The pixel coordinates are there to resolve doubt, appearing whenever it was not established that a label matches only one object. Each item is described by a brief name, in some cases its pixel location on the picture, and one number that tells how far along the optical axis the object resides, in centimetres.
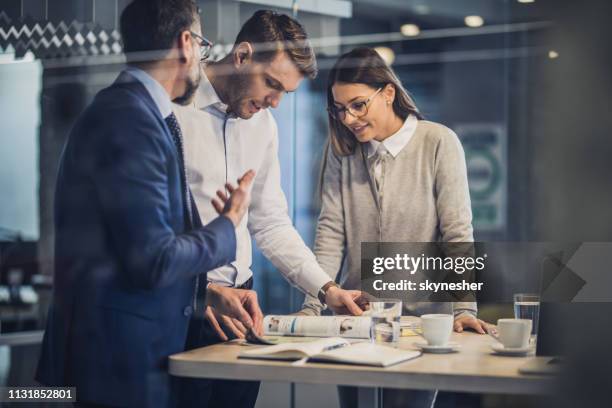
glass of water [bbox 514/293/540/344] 242
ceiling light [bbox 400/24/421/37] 275
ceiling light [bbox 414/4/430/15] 275
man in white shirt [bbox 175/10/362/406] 273
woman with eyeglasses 267
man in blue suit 233
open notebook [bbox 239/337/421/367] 202
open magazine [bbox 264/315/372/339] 243
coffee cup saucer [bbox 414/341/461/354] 216
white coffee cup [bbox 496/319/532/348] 213
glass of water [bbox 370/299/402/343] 228
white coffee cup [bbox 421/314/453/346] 217
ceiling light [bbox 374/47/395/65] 276
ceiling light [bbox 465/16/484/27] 267
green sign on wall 260
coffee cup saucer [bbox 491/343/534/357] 211
